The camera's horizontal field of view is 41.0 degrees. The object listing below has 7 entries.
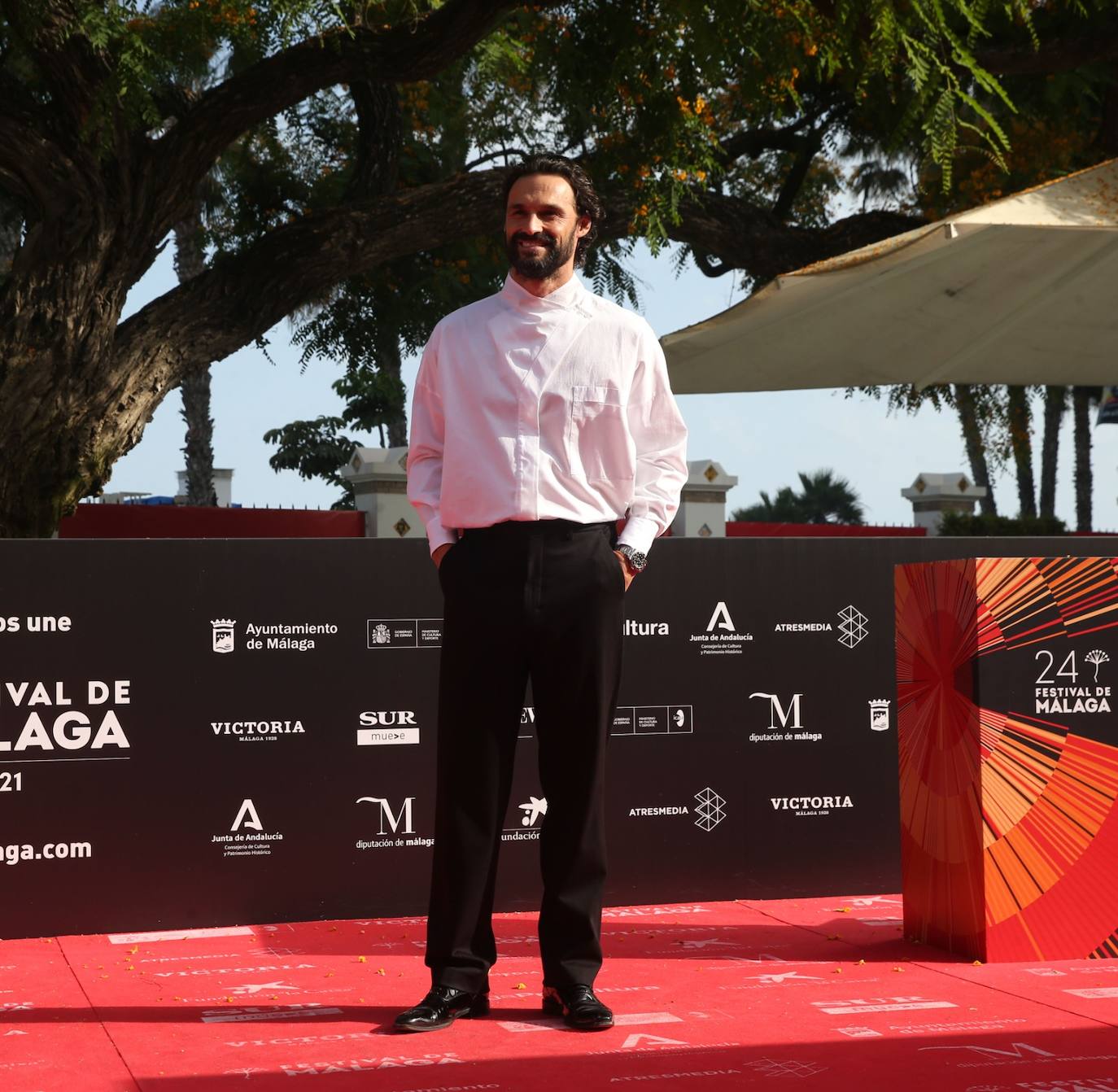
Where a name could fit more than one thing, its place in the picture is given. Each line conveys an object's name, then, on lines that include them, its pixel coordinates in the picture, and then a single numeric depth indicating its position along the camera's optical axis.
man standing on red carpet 3.38
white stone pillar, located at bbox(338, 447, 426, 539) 15.70
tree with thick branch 8.05
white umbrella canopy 5.07
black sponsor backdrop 4.62
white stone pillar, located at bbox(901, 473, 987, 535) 21.92
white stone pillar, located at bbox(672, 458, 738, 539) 18.83
